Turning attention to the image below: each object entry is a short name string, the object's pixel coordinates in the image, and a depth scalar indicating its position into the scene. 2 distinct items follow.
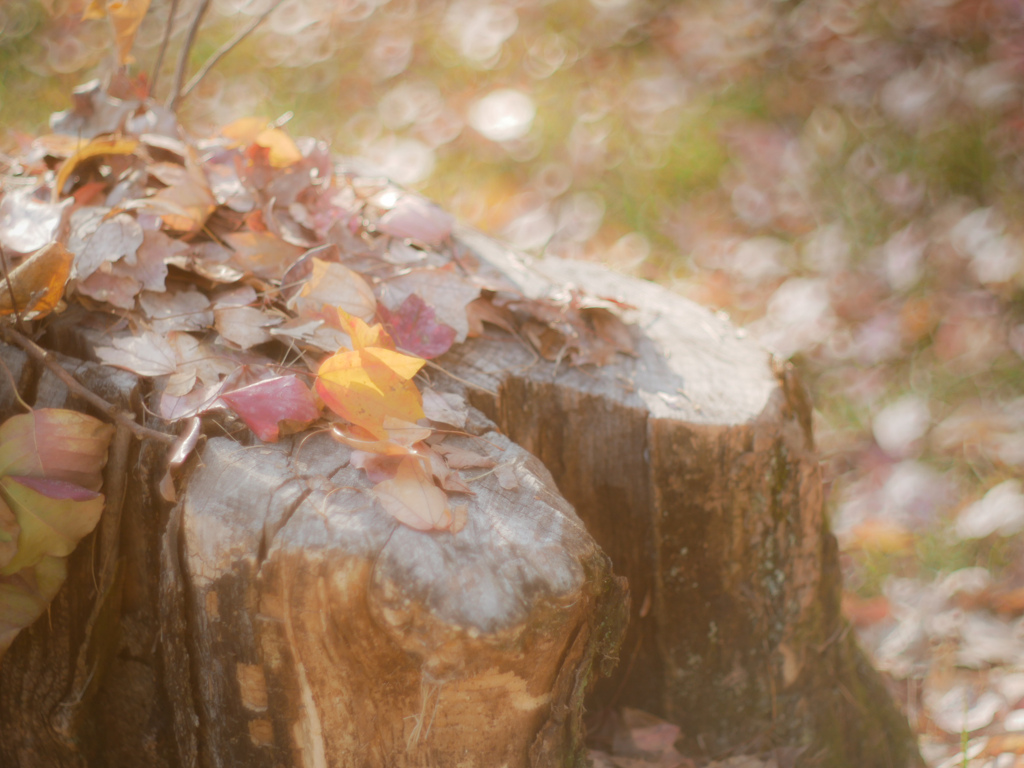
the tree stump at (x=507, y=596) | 1.65
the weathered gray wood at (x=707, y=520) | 1.80
